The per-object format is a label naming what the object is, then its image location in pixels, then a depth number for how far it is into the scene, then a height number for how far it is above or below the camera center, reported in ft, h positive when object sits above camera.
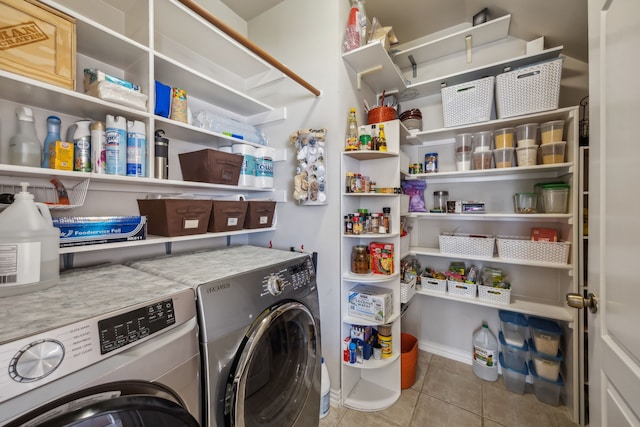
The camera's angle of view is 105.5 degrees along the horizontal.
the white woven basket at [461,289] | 6.11 -1.95
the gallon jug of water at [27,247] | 2.35 -0.36
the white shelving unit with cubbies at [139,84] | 3.25 +2.42
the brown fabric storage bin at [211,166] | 4.61 +0.90
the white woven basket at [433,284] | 6.47 -1.94
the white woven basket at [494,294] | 5.70 -1.96
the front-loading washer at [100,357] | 1.55 -1.11
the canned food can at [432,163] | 6.57 +1.34
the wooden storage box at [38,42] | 2.67 +1.99
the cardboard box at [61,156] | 3.21 +0.75
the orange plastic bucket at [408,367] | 5.85 -3.75
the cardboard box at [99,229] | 3.08 -0.24
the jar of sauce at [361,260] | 5.47 -1.09
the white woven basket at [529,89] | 4.91 +2.62
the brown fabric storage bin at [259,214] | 5.45 -0.04
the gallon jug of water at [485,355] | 6.11 -3.62
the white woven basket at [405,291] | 5.78 -1.90
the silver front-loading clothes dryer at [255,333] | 2.70 -1.55
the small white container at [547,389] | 5.32 -3.92
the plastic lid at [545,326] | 5.39 -2.60
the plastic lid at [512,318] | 5.89 -2.61
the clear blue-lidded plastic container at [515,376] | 5.69 -3.87
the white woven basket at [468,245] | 5.79 -0.79
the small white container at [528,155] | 5.31 +1.26
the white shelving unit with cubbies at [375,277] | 5.26 -1.40
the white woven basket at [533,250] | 5.08 -0.82
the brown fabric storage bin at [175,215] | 4.00 -0.05
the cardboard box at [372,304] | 5.13 -1.98
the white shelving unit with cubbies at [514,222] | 4.99 -0.25
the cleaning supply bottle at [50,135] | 3.36 +1.08
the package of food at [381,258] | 5.37 -1.01
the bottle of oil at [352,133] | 5.24 +1.78
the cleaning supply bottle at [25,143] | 3.12 +0.89
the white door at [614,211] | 1.98 +0.01
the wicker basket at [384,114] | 5.63 +2.28
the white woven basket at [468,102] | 5.60 +2.64
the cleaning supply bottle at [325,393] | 5.01 -3.77
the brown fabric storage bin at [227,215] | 4.66 -0.06
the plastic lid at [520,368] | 5.65 -3.68
